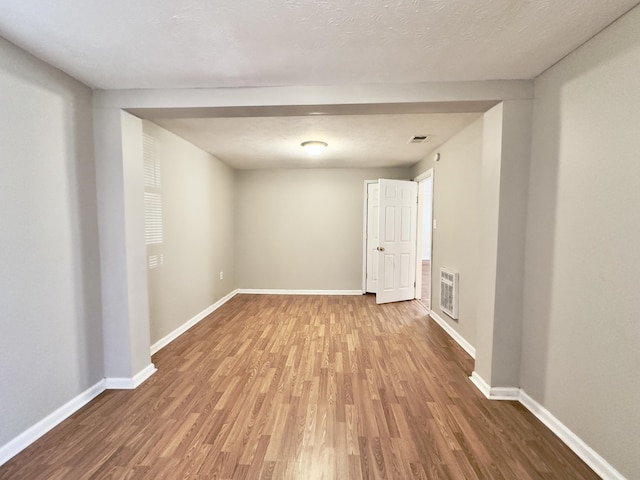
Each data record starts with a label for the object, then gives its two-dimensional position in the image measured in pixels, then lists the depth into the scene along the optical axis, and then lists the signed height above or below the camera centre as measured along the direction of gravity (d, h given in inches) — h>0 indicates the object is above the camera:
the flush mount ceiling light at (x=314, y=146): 138.2 +38.0
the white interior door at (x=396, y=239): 183.8 -10.2
